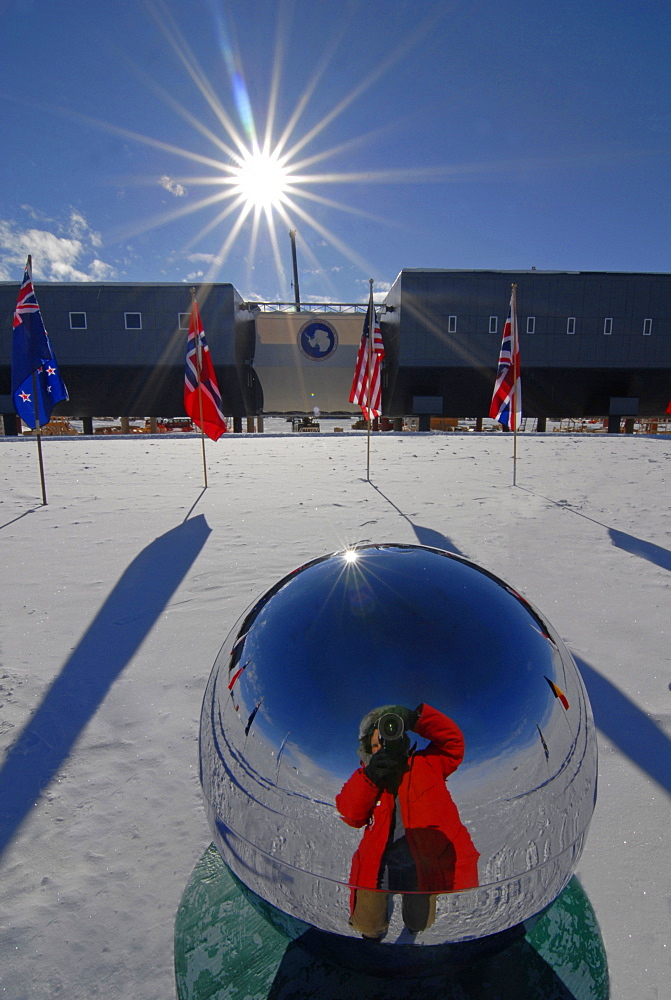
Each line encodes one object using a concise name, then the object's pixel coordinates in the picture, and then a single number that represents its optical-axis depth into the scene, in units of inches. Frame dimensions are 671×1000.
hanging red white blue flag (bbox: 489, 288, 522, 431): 335.6
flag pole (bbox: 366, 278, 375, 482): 371.9
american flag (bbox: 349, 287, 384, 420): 384.5
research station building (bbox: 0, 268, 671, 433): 874.8
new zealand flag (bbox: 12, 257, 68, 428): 260.1
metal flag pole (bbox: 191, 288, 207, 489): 327.9
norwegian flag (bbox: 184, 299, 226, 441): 328.2
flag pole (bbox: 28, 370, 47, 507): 260.0
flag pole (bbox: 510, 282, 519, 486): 332.2
